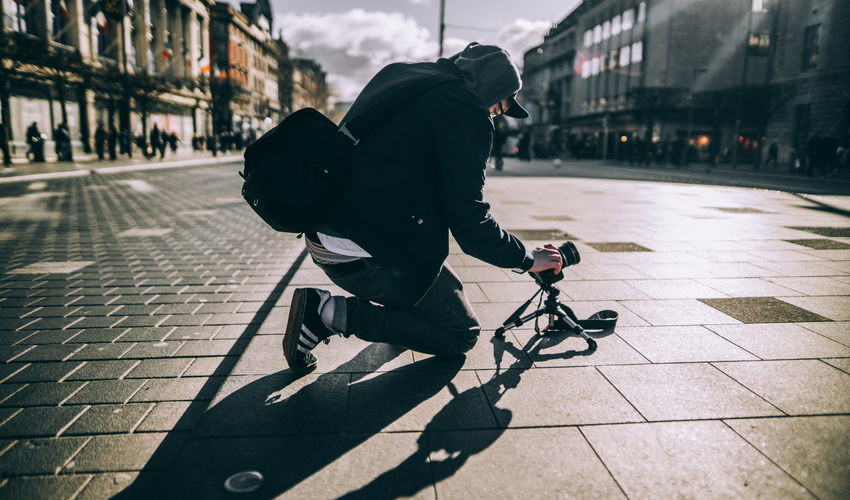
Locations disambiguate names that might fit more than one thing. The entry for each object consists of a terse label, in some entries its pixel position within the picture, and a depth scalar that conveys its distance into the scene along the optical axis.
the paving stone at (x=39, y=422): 2.18
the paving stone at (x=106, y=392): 2.48
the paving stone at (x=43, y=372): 2.70
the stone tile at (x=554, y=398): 2.27
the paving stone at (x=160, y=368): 2.78
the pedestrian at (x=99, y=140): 25.61
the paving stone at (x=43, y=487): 1.78
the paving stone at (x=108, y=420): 2.21
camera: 2.82
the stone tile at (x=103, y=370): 2.74
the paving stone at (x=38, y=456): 1.93
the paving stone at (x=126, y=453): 1.96
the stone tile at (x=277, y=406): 2.21
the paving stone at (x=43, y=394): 2.44
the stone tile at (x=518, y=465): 1.79
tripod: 3.10
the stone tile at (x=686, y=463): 1.79
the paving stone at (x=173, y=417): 2.25
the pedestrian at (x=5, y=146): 17.94
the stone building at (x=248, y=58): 56.16
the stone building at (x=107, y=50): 23.27
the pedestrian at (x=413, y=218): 2.28
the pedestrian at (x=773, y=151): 29.86
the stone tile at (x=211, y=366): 2.83
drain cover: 1.79
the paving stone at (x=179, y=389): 2.53
